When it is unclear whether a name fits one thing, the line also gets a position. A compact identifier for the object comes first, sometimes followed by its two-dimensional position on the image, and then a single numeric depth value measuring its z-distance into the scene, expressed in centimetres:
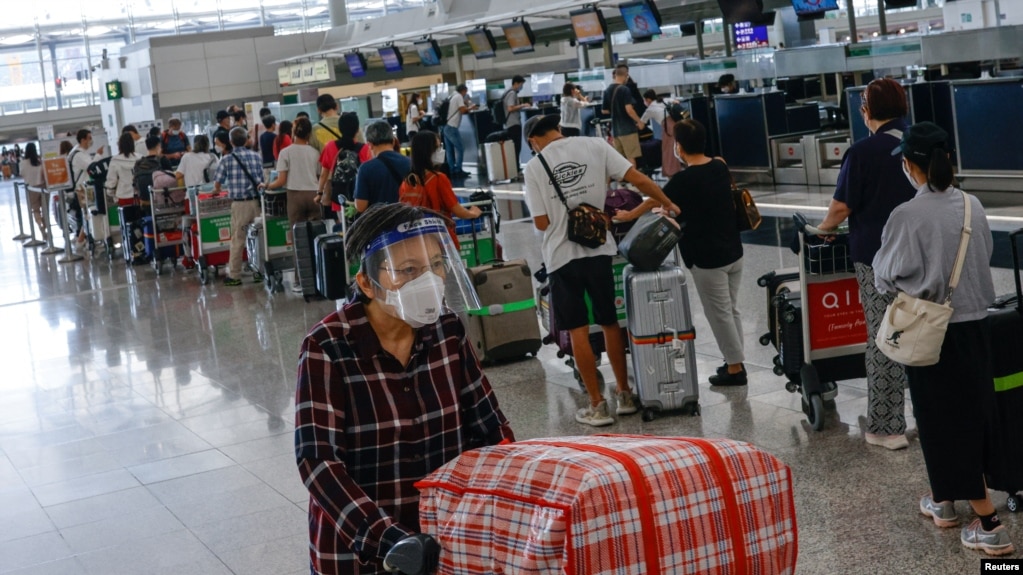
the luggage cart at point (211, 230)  1411
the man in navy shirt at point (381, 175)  862
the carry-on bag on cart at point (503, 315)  825
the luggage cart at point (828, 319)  591
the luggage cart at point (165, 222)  1545
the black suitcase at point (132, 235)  1661
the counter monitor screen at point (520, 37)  2415
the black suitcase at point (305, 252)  1166
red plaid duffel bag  202
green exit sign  3969
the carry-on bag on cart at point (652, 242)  627
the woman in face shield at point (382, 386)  244
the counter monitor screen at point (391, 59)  3070
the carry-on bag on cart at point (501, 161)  2127
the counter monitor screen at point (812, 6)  1723
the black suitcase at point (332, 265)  977
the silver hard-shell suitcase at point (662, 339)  639
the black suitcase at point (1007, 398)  438
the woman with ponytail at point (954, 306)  416
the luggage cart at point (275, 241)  1273
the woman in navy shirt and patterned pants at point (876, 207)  522
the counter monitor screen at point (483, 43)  2583
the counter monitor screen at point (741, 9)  1775
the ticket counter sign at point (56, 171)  1866
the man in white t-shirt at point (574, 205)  633
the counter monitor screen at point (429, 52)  2897
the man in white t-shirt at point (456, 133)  2305
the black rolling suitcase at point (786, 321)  617
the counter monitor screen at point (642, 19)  1983
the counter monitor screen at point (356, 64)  3300
